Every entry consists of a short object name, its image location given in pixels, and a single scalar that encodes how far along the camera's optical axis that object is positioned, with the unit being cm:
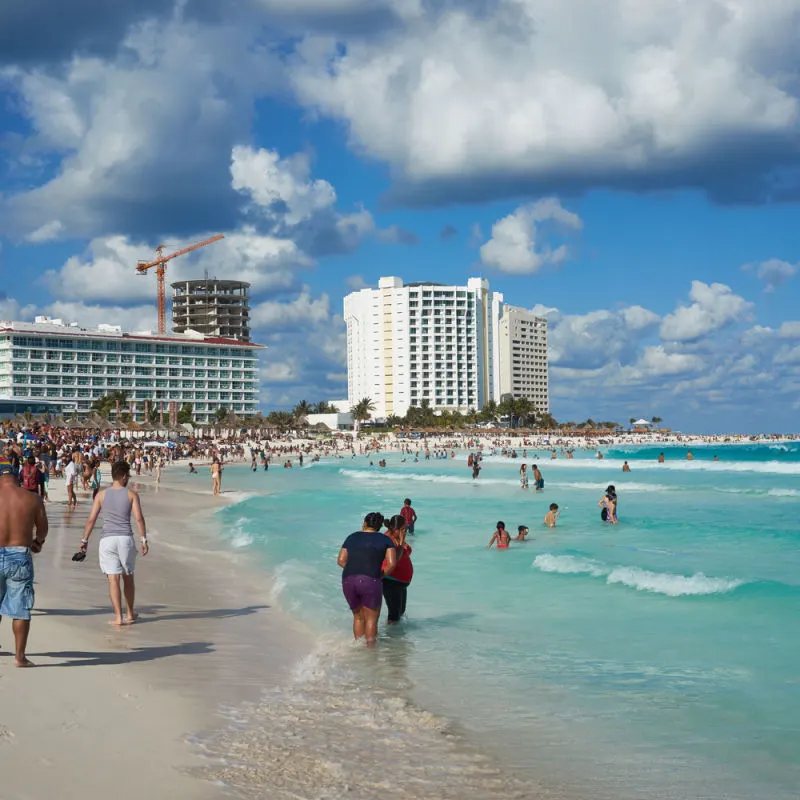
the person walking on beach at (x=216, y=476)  3731
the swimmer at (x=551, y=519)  2303
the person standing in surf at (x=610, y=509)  2405
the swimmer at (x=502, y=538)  1816
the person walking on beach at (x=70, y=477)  2258
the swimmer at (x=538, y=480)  3602
